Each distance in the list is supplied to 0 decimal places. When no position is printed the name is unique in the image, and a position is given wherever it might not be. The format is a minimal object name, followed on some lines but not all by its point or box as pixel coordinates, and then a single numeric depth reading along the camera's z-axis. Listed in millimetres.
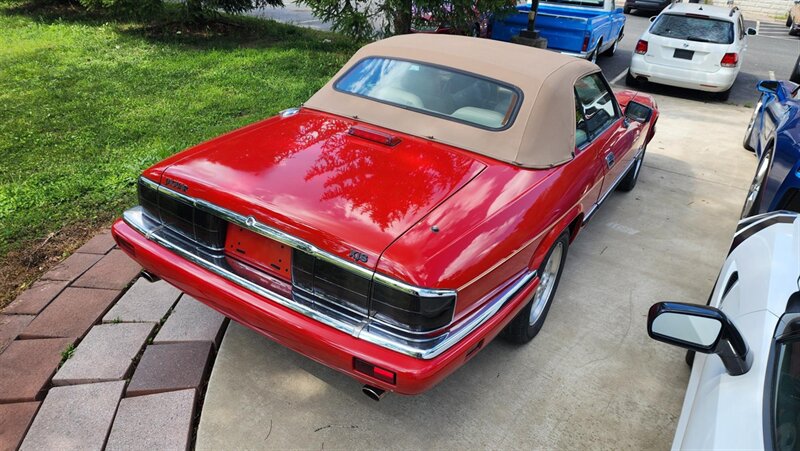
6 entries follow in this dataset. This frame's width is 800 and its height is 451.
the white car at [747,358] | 1544
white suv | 8289
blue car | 3708
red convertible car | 2111
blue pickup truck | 8625
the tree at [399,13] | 8281
